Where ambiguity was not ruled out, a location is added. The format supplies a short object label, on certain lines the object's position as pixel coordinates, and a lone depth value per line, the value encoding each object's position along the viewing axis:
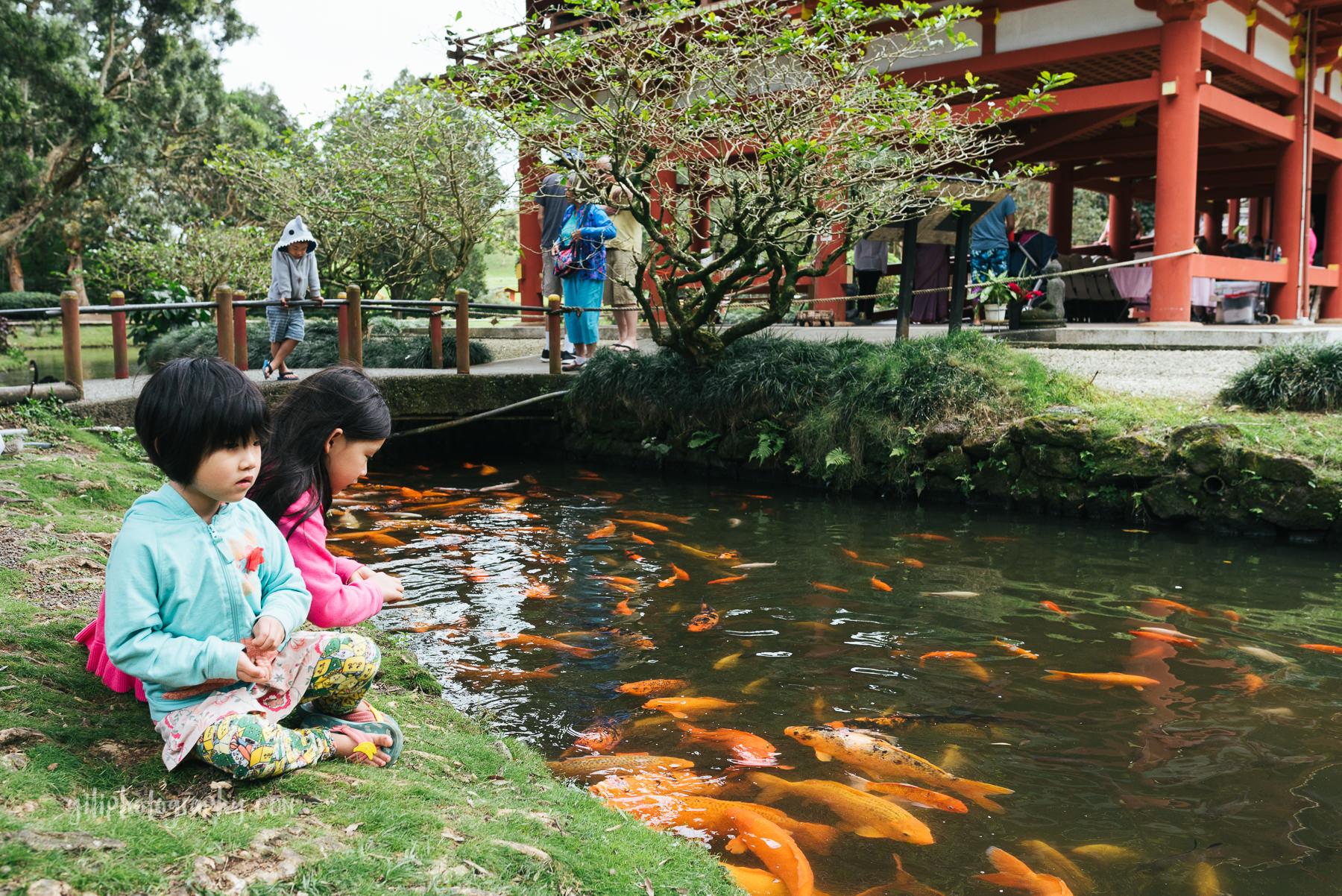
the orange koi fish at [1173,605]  5.86
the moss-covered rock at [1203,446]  7.70
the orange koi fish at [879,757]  3.65
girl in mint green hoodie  2.42
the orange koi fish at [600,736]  3.95
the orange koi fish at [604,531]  7.68
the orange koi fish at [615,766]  3.70
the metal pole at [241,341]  10.44
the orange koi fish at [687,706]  4.28
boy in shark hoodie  9.89
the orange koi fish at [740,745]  3.84
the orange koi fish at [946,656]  5.01
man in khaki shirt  11.84
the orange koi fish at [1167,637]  5.28
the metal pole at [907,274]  10.91
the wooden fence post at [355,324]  10.82
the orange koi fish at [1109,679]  4.68
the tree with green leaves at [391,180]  13.99
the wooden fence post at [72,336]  8.32
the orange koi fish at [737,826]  3.04
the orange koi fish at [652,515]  8.27
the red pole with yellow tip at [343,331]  10.92
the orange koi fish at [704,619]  5.47
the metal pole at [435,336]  11.89
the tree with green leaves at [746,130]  9.36
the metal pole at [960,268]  11.34
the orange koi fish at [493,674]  4.67
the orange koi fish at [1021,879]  2.99
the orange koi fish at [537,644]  5.03
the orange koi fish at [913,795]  3.50
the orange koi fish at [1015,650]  5.06
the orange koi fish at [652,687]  4.52
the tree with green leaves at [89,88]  23.73
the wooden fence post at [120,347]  10.00
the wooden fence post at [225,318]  9.62
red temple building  12.52
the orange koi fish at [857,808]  3.29
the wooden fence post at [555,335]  11.60
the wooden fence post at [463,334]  11.31
